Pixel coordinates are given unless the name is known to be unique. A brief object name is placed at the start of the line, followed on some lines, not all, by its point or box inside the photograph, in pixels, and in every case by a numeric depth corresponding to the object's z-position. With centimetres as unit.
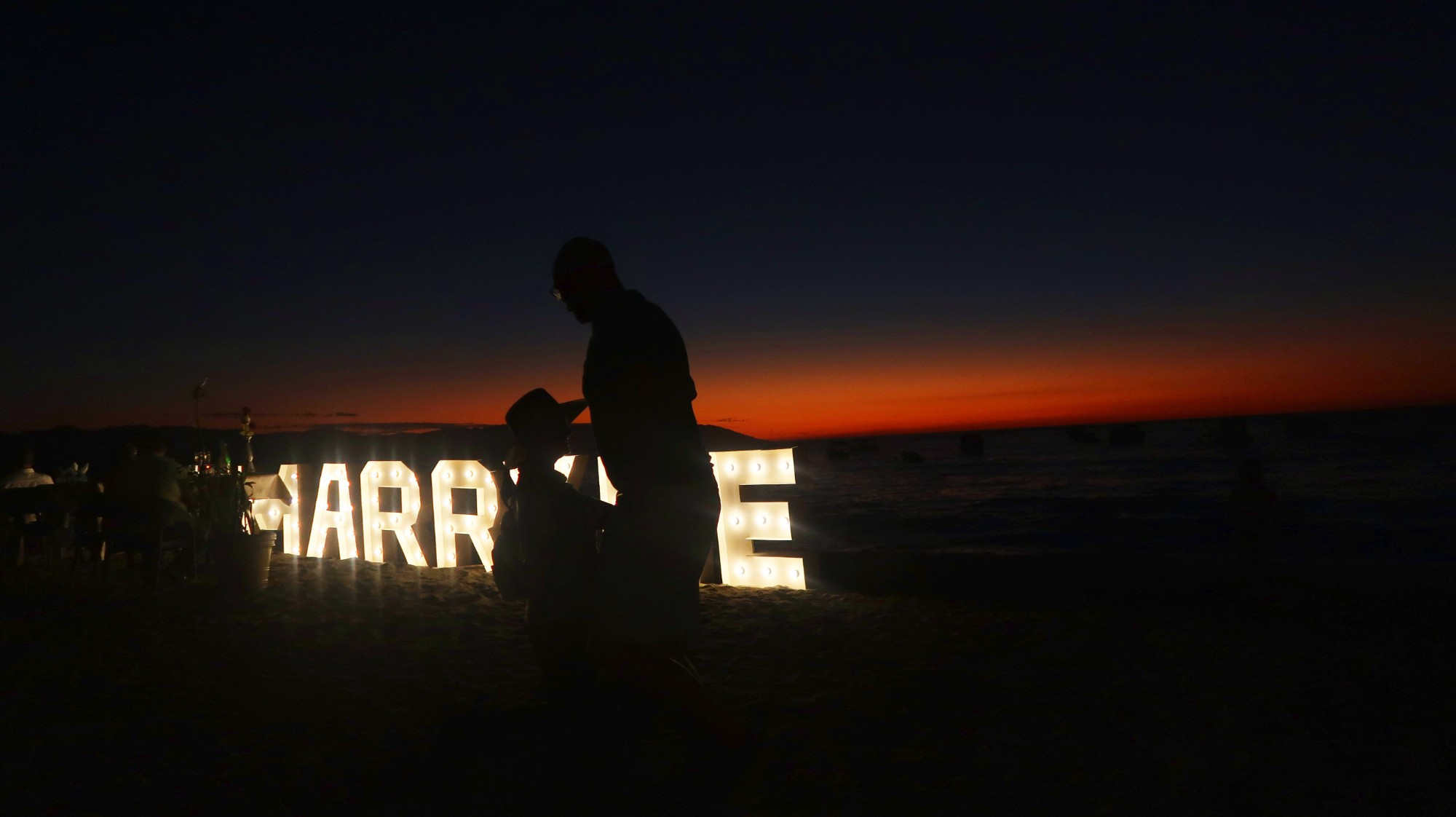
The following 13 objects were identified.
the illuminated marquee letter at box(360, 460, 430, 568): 888
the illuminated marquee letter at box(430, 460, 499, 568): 825
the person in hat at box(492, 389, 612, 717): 410
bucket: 738
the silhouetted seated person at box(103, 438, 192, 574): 754
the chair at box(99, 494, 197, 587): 751
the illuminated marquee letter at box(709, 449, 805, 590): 733
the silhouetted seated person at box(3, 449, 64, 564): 823
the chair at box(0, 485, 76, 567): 820
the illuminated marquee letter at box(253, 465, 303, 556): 1012
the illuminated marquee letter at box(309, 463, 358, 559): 943
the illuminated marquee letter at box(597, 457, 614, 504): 784
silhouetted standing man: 270
